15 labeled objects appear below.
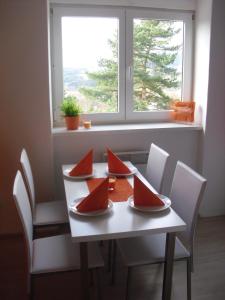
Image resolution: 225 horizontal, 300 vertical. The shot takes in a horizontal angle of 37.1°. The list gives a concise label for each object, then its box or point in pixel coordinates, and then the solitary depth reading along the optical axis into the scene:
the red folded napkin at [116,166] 2.40
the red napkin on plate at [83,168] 2.36
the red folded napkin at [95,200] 1.78
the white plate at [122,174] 2.38
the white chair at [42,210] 2.30
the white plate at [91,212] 1.75
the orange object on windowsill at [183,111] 3.27
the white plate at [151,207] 1.81
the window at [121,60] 3.03
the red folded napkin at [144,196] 1.83
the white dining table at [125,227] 1.60
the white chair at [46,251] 1.77
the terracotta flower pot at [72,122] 2.93
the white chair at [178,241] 1.85
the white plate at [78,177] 2.32
